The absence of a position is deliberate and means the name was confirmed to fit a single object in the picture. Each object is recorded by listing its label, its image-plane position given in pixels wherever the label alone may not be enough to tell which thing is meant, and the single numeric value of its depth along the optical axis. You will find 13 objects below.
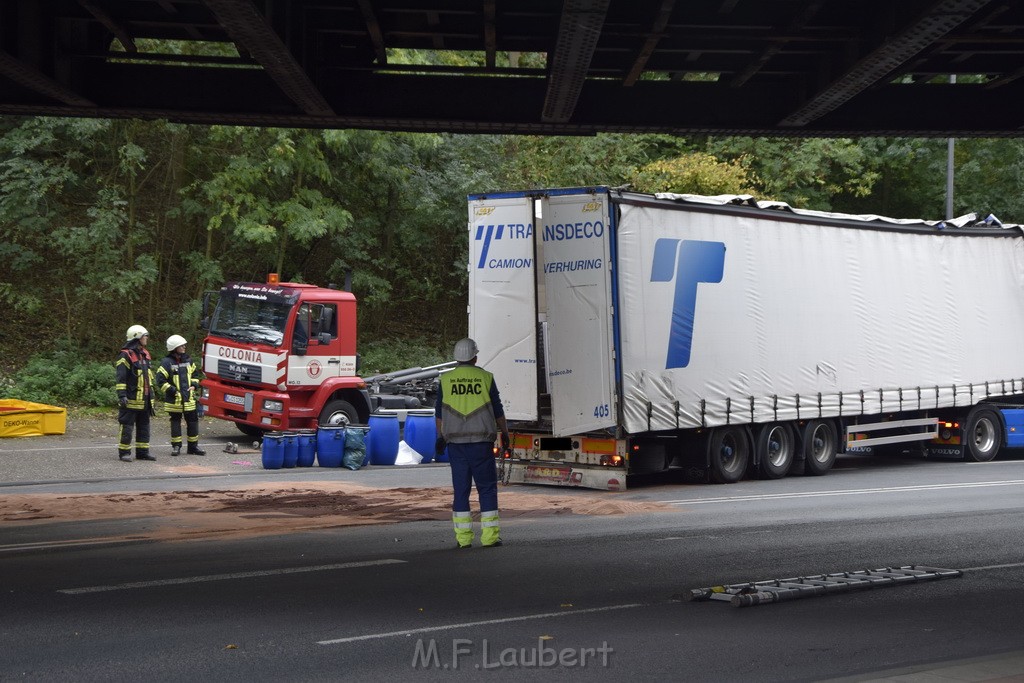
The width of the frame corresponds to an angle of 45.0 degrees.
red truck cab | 21.77
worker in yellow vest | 11.39
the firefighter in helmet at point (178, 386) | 19.89
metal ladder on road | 9.15
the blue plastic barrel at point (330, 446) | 19.66
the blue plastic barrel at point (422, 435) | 21.25
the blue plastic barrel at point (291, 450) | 19.55
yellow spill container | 22.02
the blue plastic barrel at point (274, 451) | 19.36
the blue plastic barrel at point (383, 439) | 20.66
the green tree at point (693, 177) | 31.81
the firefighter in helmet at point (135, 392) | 19.23
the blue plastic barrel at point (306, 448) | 19.69
